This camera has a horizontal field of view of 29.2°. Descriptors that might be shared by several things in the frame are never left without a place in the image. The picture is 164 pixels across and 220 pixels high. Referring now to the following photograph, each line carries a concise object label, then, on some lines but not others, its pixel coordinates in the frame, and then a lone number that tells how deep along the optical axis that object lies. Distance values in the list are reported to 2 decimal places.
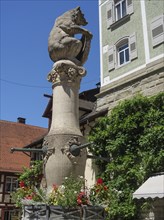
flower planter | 5.24
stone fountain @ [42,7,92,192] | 6.26
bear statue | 7.13
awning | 7.55
